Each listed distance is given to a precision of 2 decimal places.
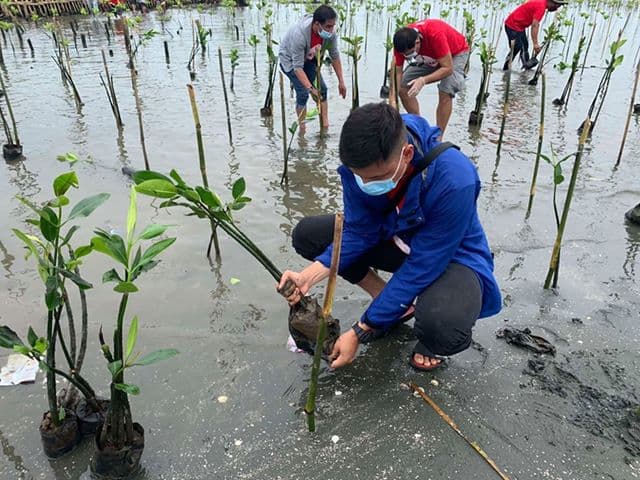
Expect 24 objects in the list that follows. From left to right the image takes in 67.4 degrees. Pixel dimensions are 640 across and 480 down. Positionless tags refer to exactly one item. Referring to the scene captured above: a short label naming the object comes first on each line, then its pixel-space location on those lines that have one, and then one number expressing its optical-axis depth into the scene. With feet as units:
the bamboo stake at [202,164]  8.84
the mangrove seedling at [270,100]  19.92
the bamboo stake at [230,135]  17.39
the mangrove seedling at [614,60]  15.15
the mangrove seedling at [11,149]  15.69
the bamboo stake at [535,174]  11.09
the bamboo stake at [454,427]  5.89
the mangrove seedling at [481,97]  19.29
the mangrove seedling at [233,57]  24.09
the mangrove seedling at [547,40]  23.65
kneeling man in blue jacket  5.88
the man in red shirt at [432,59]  15.64
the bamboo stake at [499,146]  16.37
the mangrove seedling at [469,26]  25.77
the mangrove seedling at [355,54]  17.78
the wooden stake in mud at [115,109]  16.56
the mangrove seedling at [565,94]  20.56
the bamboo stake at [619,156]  15.63
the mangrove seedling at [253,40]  25.17
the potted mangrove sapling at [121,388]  4.58
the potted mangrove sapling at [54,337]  4.74
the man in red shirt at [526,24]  29.96
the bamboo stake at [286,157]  13.48
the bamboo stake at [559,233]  8.13
